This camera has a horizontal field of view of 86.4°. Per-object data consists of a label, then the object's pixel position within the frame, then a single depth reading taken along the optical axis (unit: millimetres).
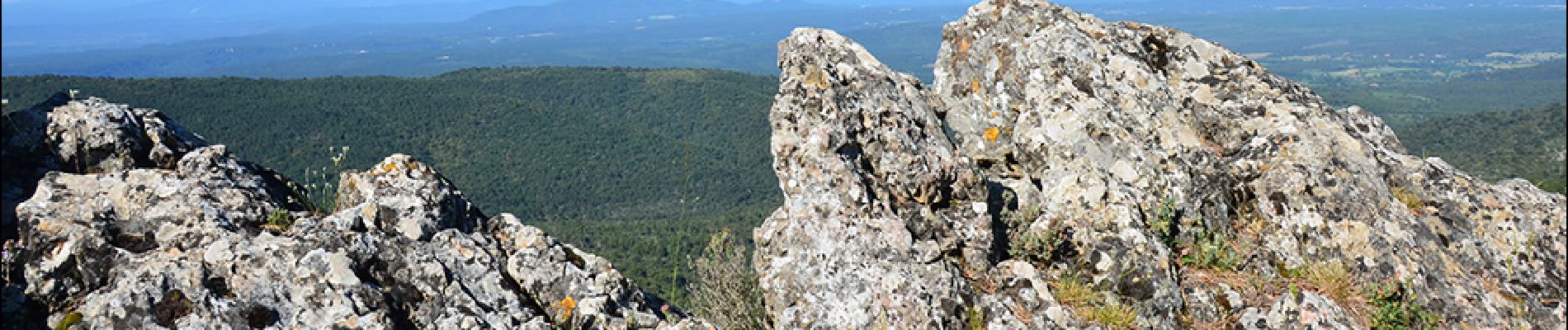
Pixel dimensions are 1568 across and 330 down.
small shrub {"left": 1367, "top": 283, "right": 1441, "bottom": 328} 6477
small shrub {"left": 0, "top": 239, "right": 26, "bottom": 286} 5539
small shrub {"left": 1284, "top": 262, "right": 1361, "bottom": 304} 6859
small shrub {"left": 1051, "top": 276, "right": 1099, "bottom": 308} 6664
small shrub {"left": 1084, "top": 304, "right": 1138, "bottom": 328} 6410
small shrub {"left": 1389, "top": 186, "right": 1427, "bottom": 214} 8016
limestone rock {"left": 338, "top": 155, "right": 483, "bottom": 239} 6938
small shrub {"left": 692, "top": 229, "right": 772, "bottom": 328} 6680
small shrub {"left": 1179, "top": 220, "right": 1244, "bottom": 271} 7355
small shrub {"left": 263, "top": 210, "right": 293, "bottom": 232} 6684
